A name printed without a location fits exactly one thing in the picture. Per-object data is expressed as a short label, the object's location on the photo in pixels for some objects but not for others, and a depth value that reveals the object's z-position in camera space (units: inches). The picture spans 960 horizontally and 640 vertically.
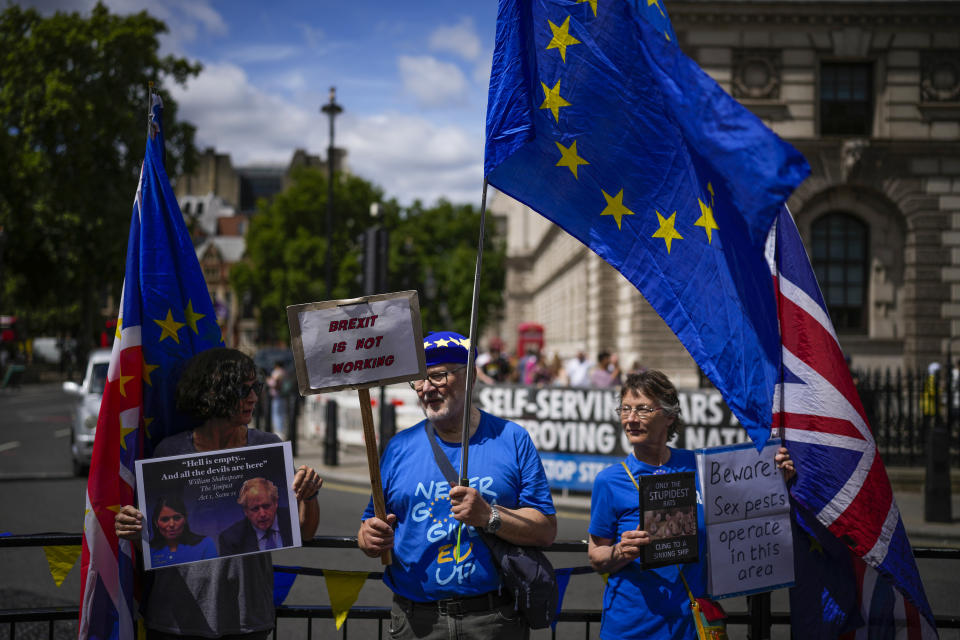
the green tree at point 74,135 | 1341.0
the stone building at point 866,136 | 856.9
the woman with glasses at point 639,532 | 122.5
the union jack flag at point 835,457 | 131.5
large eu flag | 122.0
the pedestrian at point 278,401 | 766.5
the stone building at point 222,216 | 4335.6
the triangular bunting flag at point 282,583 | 146.9
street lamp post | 856.9
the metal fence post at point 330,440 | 581.9
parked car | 504.7
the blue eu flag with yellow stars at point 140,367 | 120.2
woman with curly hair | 117.5
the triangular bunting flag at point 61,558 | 139.5
